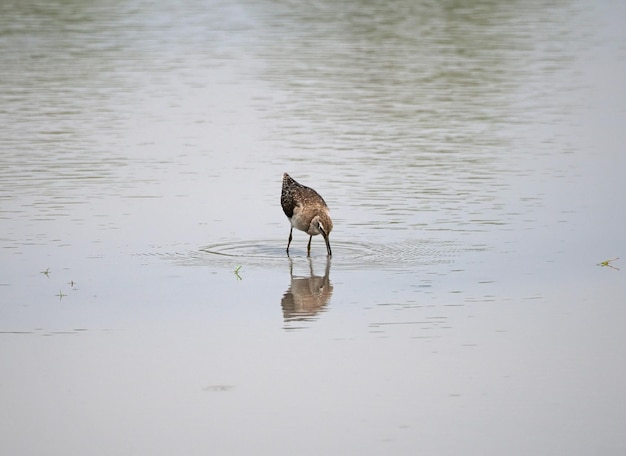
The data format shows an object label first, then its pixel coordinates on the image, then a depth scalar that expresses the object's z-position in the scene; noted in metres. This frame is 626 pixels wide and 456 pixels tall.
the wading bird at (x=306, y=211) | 13.31
